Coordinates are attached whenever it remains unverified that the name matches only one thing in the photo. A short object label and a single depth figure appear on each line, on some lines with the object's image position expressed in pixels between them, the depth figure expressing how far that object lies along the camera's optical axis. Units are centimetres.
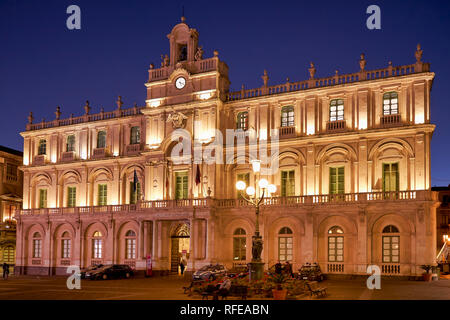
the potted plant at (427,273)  3525
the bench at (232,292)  2392
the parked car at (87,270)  4237
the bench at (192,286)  2733
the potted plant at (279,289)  2348
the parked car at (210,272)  3491
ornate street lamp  2558
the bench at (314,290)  2462
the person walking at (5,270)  4382
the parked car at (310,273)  3481
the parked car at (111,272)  4084
